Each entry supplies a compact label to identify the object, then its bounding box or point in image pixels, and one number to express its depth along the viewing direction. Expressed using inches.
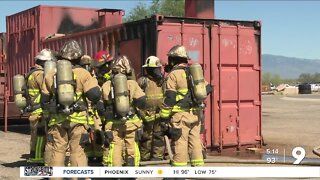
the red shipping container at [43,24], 1083.3
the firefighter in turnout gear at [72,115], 460.7
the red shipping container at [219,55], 726.5
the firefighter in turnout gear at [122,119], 490.3
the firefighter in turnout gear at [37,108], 588.1
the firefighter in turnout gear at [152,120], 652.7
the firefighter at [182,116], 506.6
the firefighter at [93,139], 597.3
